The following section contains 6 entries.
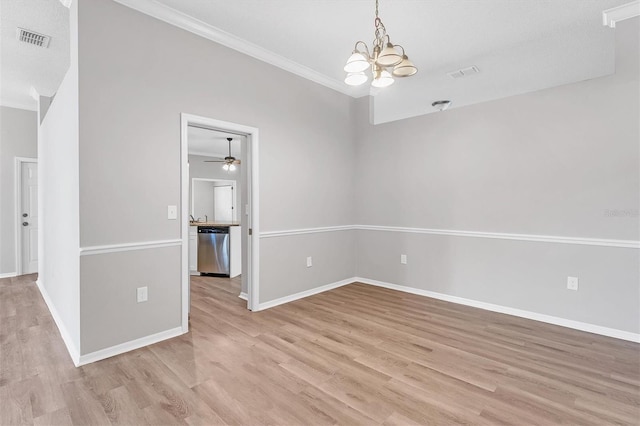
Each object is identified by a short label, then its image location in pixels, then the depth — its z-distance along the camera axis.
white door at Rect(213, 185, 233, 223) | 10.12
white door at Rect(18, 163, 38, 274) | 5.46
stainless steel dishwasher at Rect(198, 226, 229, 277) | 5.42
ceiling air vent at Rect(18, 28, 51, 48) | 3.23
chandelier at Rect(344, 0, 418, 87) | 2.06
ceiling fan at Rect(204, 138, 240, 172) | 7.82
